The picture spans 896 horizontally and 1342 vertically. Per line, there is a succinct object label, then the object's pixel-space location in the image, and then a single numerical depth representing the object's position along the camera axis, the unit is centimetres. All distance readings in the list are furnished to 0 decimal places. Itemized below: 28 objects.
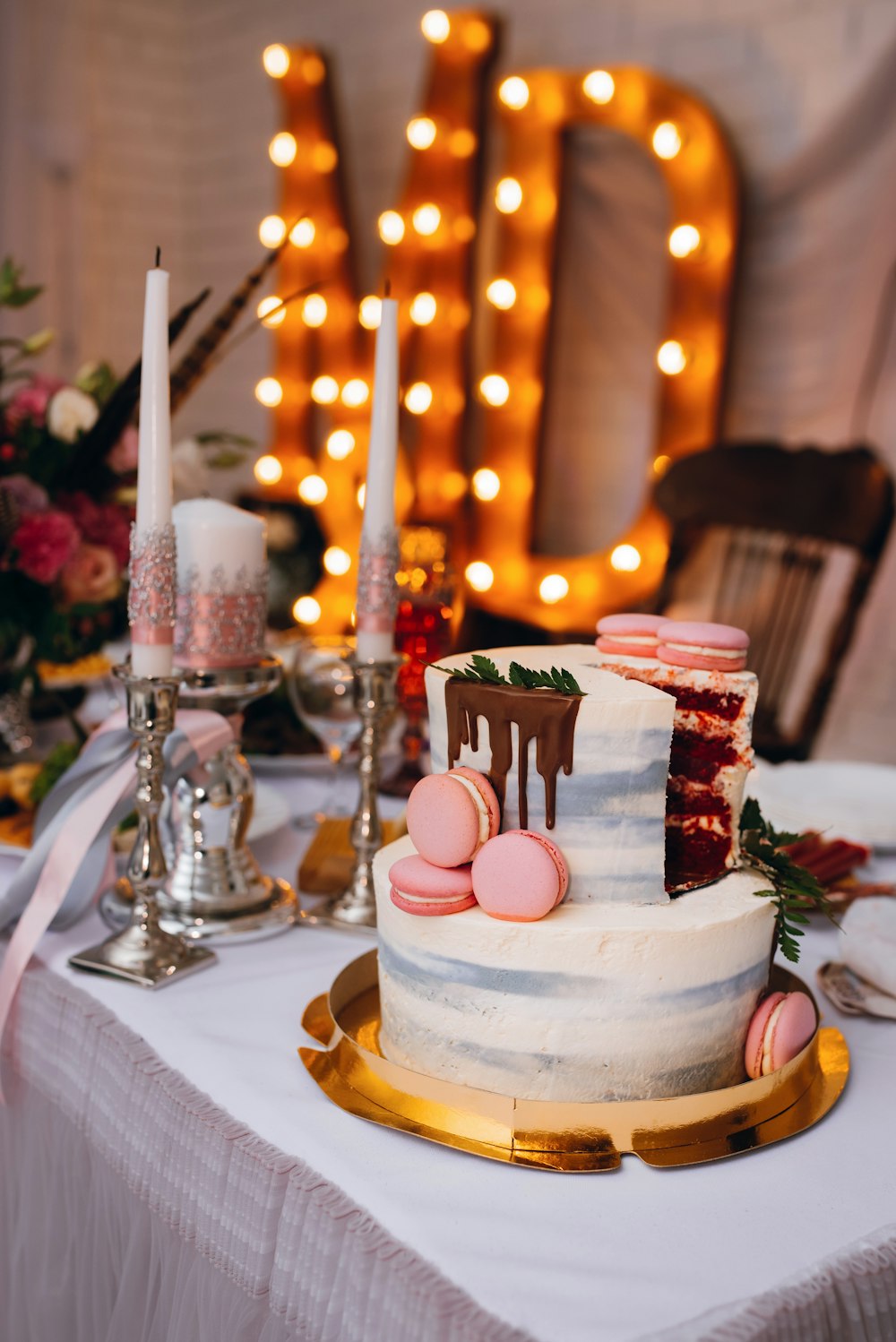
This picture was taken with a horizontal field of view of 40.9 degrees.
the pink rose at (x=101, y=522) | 146
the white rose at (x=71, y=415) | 144
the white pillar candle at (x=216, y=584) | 106
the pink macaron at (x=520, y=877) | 72
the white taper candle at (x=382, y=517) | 106
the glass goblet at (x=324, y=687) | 127
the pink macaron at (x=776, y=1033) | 80
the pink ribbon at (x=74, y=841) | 97
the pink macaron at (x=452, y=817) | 74
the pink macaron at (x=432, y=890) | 74
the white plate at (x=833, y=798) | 133
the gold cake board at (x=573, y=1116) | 71
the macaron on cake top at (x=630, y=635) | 85
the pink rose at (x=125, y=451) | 145
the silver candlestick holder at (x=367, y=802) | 108
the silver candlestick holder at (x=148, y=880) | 93
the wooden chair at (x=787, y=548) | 217
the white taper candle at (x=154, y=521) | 90
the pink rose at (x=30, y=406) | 146
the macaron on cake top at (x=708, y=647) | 81
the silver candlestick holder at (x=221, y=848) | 106
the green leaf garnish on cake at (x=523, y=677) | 75
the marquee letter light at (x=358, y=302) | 325
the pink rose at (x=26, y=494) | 138
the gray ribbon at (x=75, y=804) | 103
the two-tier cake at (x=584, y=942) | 73
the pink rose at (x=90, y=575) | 146
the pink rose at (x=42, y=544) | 138
